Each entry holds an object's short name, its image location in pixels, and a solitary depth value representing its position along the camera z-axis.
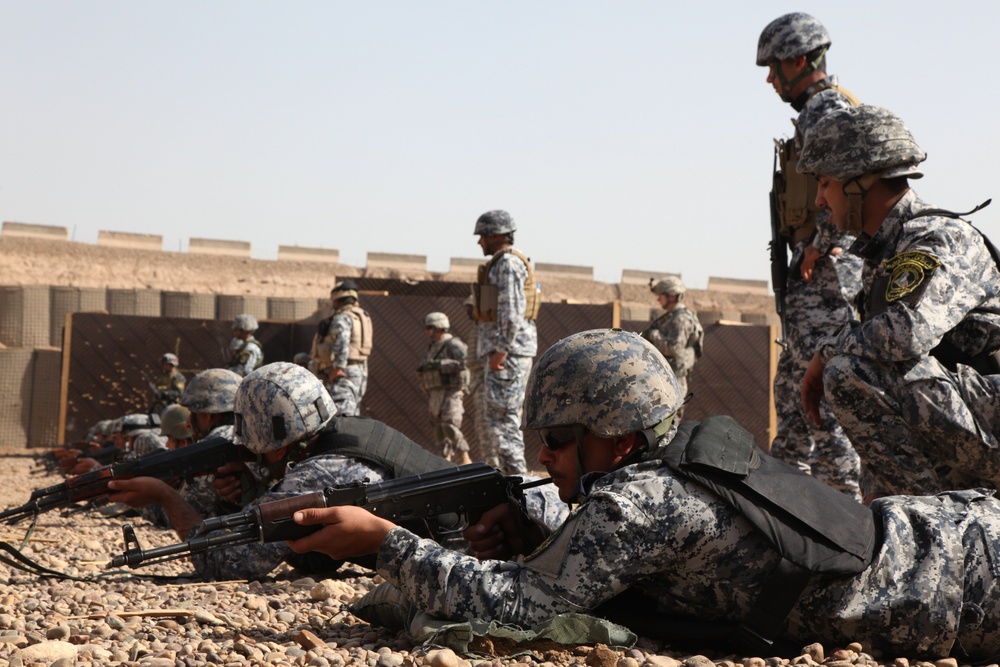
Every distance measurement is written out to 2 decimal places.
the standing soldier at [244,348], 12.99
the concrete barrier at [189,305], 19.95
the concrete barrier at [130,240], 28.28
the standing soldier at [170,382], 12.22
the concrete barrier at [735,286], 33.03
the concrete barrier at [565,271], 31.00
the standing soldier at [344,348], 10.70
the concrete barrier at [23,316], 19.47
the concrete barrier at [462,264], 30.22
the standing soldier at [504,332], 8.18
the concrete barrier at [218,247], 28.98
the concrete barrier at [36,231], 26.95
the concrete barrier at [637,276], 31.77
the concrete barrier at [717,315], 25.97
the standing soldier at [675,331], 10.91
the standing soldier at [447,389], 12.20
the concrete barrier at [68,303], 19.69
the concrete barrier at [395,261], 30.12
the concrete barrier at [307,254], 29.32
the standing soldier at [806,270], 5.22
